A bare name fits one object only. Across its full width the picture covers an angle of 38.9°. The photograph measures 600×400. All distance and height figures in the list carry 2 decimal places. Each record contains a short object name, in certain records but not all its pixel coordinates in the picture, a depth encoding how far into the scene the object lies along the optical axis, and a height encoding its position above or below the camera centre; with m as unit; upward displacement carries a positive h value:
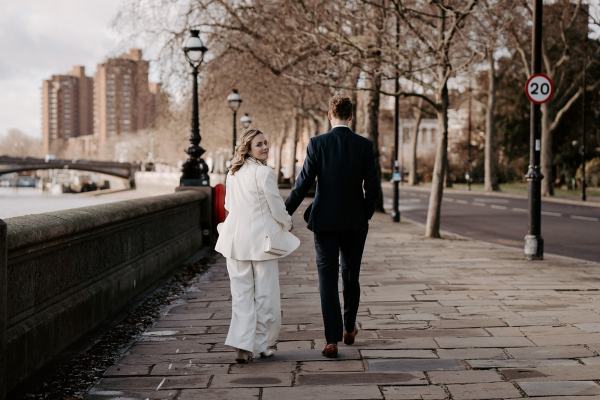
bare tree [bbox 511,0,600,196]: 43.12 +7.01
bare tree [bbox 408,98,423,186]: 69.50 +1.36
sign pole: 13.26 +0.05
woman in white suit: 6.05 -0.51
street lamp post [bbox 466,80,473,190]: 69.19 +2.76
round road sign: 13.15 +1.33
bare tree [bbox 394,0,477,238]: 16.23 +2.09
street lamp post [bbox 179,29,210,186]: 17.14 +0.74
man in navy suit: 6.19 -0.17
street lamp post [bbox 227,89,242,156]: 29.48 +2.53
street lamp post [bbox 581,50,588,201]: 39.34 +1.71
